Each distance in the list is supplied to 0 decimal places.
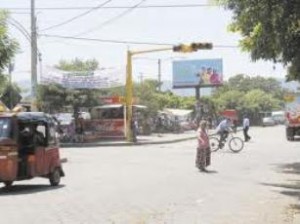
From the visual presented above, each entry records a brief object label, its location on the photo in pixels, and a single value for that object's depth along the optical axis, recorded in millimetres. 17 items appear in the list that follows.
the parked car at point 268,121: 103750
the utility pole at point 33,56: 40000
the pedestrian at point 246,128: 48406
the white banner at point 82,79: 52281
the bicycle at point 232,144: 36656
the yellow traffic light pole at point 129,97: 49706
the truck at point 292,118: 49125
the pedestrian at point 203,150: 25500
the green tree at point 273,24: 13414
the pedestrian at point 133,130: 49562
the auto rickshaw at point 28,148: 18984
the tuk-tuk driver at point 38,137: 19938
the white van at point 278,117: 109412
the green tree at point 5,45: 17234
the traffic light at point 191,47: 38875
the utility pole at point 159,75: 104544
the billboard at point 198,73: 96312
